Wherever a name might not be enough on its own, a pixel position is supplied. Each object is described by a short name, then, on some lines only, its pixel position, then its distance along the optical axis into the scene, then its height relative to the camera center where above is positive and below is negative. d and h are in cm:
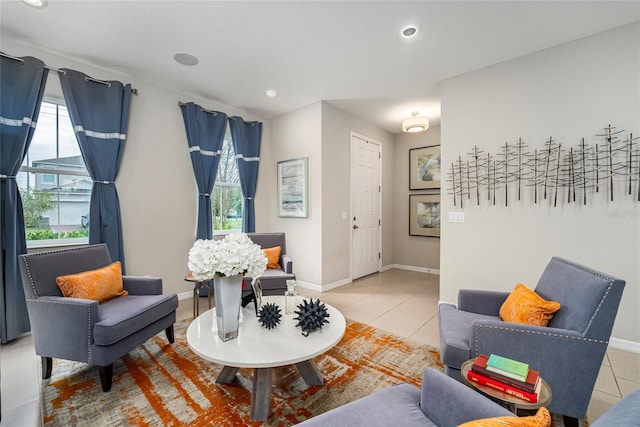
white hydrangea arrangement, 157 -26
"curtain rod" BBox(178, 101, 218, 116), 362 +145
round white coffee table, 143 -75
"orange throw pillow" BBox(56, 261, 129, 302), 201 -54
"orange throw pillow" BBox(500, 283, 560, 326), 161 -60
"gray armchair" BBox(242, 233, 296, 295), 304 -71
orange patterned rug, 160 -118
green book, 112 -67
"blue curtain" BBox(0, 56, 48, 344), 241 +35
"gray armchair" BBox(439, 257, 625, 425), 138 -70
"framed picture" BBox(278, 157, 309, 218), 419 +40
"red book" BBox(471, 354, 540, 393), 108 -70
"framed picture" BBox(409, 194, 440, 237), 514 -7
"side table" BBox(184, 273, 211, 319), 287 -88
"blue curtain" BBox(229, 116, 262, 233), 424 +88
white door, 466 +10
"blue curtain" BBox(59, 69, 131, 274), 283 +84
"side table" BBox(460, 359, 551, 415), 105 -75
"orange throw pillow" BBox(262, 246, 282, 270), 344 -56
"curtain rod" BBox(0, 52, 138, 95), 241 +143
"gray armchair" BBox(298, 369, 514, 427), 95 -78
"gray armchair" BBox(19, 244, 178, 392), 180 -73
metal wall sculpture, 238 +39
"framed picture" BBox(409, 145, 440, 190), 512 +84
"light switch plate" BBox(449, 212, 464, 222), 321 -6
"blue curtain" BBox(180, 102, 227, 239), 368 +90
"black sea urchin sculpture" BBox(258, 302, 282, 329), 178 -68
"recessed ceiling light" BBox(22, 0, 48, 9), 207 +163
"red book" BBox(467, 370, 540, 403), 107 -73
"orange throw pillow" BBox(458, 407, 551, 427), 67 -53
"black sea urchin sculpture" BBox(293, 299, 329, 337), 169 -65
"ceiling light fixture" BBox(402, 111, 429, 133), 411 +133
